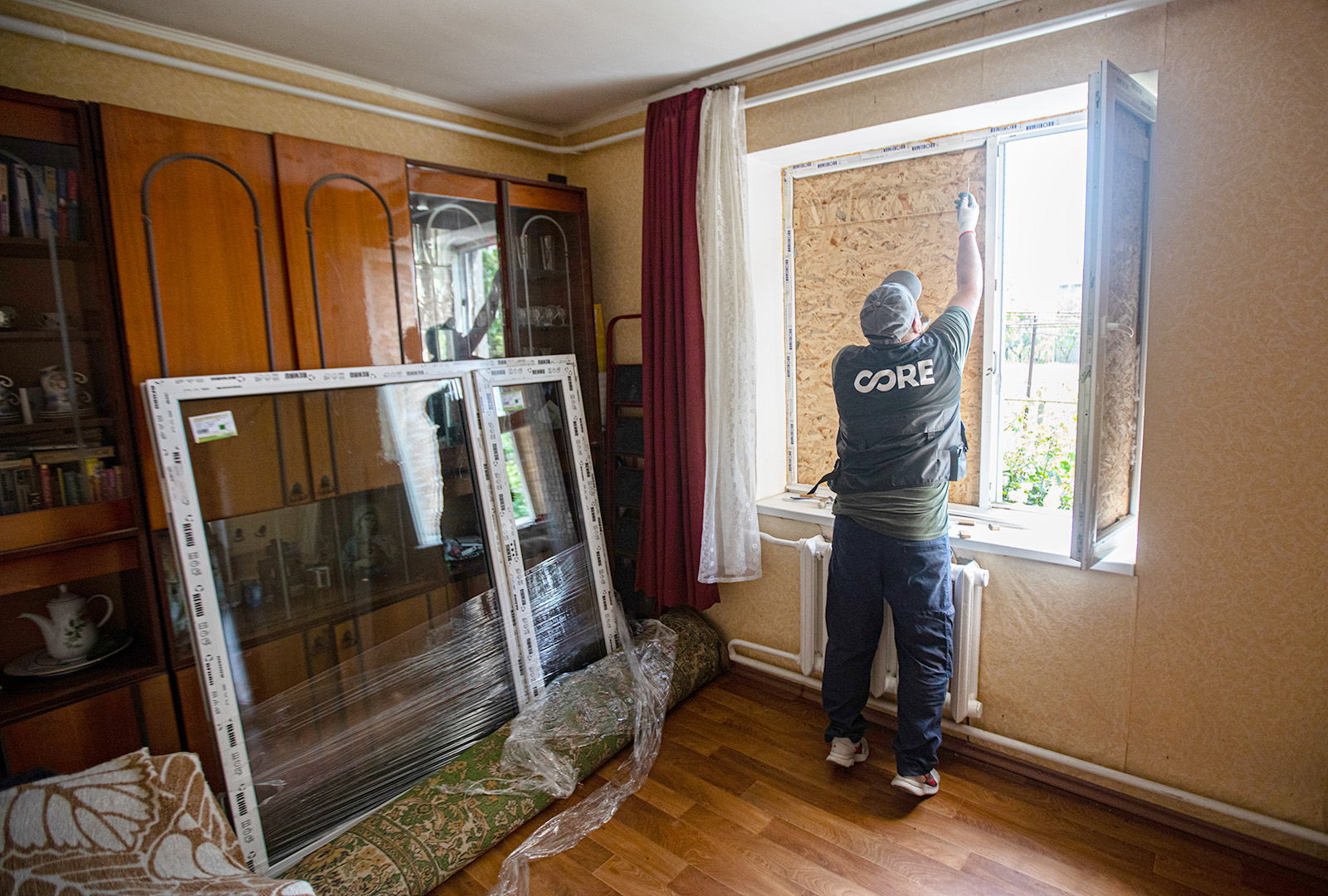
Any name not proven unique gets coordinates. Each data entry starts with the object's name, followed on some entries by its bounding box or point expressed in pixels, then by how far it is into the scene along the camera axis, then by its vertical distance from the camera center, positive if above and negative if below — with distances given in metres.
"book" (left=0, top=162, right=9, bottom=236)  1.80 +0.52
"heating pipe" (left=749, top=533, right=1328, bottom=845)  1.88 -1.31
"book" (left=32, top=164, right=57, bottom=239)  1.86 +0.52
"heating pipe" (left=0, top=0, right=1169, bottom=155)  1.94 +1.00
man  2.12 -0.36
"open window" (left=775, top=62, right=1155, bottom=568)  1.82 +0.27
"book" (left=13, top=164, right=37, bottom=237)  1.82 +0.51
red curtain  2.83 +0.05
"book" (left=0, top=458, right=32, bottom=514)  1.85 -0.24
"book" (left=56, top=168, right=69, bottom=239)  1.89 +0.52
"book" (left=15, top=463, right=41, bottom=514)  1.87 -0.25
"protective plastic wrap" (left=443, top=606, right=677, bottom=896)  2.15 -1.28
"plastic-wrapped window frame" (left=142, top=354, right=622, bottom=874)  1.93 -0.44
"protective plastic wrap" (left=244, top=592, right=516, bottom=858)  2.05 -1.12
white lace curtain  2.69 +0.08
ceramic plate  1.94 -0.77
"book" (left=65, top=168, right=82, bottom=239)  1.90 +0.53
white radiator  2.30 -0.97
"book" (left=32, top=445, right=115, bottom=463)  1.91 -0.17
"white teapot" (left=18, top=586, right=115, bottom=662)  1.96 -0.67
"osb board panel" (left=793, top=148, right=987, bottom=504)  2.57 +0.43
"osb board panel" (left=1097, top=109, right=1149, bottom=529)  1.82 +0.10
